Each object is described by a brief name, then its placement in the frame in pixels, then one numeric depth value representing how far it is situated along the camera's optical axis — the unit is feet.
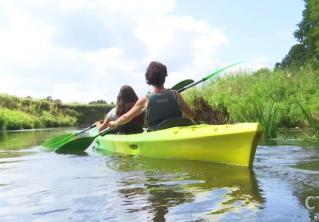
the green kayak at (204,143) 18.42
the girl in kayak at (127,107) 29.09
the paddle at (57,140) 36.37
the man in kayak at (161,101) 22.72
